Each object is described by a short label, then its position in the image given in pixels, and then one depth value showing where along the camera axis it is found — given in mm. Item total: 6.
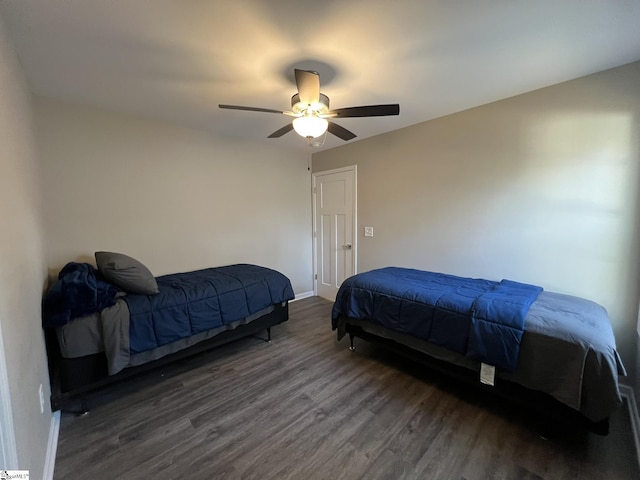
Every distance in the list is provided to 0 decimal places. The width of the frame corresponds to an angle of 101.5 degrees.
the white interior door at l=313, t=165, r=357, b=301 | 3936
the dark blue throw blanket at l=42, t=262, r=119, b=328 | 1720
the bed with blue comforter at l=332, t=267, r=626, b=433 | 1454
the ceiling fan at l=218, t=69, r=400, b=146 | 1674
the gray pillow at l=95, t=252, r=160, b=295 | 2113
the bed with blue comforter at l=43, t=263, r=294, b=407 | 1778
